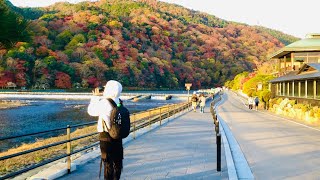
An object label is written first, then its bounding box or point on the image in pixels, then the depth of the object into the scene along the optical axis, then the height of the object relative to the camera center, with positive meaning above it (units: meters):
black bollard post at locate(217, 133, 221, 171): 7.27 -1.36
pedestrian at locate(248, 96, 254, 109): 34.88 -1.25
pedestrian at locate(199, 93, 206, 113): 27.23 -1.06
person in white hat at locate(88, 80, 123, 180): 5.06 -0.60
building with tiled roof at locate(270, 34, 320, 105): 23.83 +1.41
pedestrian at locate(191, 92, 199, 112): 29.03 -0.95
